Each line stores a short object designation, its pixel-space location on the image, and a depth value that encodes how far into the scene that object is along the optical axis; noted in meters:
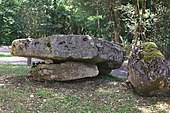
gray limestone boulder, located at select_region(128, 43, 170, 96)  5.52
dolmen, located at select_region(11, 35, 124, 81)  6.74
